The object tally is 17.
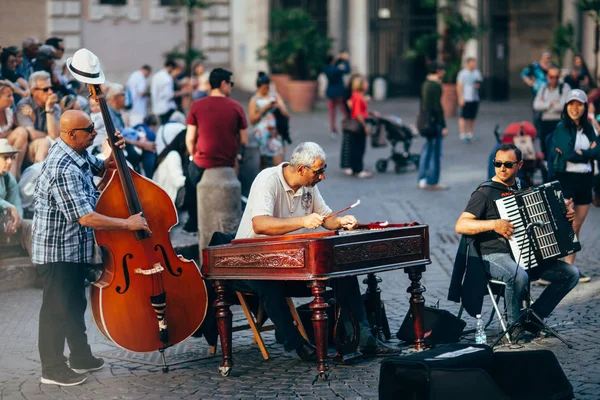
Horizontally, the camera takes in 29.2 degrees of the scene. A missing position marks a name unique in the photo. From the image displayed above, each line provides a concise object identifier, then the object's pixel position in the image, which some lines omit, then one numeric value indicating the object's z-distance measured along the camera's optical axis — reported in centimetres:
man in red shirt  1091
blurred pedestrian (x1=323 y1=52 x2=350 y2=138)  2309
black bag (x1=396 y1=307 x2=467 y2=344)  822
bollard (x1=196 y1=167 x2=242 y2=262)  1071
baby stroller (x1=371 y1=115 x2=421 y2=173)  1809
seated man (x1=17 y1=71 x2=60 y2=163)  1151
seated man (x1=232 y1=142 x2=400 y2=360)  772
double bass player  741
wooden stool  798
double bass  736
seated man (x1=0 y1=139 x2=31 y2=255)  1028
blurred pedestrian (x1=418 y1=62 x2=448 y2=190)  1611
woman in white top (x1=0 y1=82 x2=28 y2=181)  1131
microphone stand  820
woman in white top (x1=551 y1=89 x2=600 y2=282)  1030
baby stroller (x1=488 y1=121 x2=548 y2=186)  1402
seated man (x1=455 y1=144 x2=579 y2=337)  820
